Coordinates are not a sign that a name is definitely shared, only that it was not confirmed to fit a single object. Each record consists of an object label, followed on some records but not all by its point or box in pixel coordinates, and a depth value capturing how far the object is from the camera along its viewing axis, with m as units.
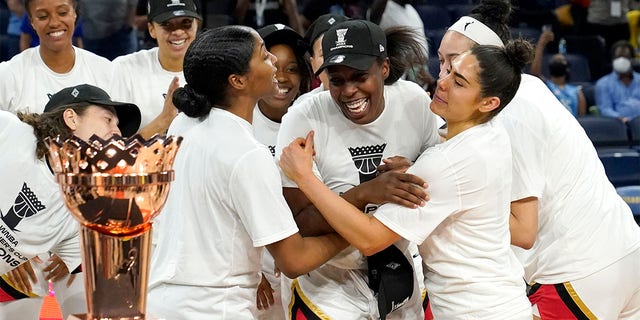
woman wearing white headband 3.77
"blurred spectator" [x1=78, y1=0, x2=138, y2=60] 7.58
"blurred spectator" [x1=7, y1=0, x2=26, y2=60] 8.64
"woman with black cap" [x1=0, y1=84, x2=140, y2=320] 3.83
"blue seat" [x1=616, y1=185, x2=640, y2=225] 7.41
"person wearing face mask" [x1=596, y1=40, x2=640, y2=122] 10.22
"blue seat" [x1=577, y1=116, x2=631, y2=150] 9.02
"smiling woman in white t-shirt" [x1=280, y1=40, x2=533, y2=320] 3.31
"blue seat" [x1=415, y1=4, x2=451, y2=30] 11.19
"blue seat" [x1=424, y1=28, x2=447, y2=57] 10.48
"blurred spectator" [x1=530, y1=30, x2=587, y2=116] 9.98
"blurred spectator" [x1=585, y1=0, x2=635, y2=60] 11.53
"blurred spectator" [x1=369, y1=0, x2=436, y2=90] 8.16
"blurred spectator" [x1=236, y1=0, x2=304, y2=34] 8.76
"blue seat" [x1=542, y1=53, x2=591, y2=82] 11.20
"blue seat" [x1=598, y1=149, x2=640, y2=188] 8.24
